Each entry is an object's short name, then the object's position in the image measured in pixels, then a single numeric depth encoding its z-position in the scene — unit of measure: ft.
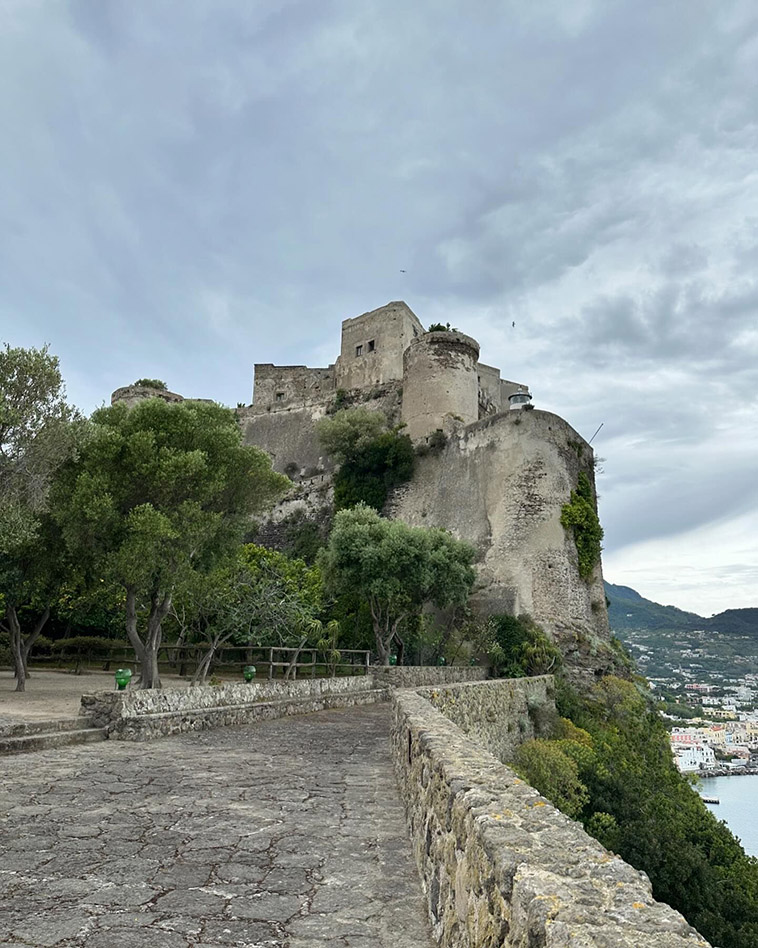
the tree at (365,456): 124.36
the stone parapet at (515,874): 6.27
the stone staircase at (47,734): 30.86
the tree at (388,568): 81.76
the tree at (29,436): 48.73
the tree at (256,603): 77.92
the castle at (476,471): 101.09
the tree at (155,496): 52.60
